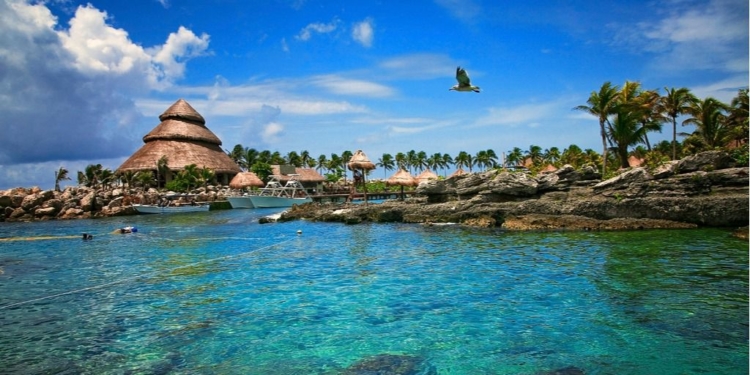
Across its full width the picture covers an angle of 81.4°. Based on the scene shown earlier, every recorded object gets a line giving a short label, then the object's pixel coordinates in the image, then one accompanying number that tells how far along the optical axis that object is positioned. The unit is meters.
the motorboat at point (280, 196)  54.31
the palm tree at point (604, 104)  31.73
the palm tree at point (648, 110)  31.66
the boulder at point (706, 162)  19.92
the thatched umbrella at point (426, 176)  50.46
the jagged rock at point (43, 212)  43.69
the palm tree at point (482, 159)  109.12
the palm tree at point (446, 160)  116.72
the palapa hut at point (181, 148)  65.12
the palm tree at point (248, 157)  89.56
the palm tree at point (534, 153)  94.64
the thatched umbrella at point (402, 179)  48.19
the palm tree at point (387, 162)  115.81
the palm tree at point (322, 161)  102.84
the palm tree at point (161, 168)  61.47
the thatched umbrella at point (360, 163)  39.09
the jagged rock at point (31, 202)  44.81
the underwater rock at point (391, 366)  5.68
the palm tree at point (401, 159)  114.37
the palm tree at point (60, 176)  63.19
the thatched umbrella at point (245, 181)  61.28
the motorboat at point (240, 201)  53.25
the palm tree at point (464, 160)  110.06
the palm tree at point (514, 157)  101.57
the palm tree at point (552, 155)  85.12
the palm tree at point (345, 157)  100.04
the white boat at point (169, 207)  47.87
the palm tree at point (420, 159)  115.50
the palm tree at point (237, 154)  90.38
